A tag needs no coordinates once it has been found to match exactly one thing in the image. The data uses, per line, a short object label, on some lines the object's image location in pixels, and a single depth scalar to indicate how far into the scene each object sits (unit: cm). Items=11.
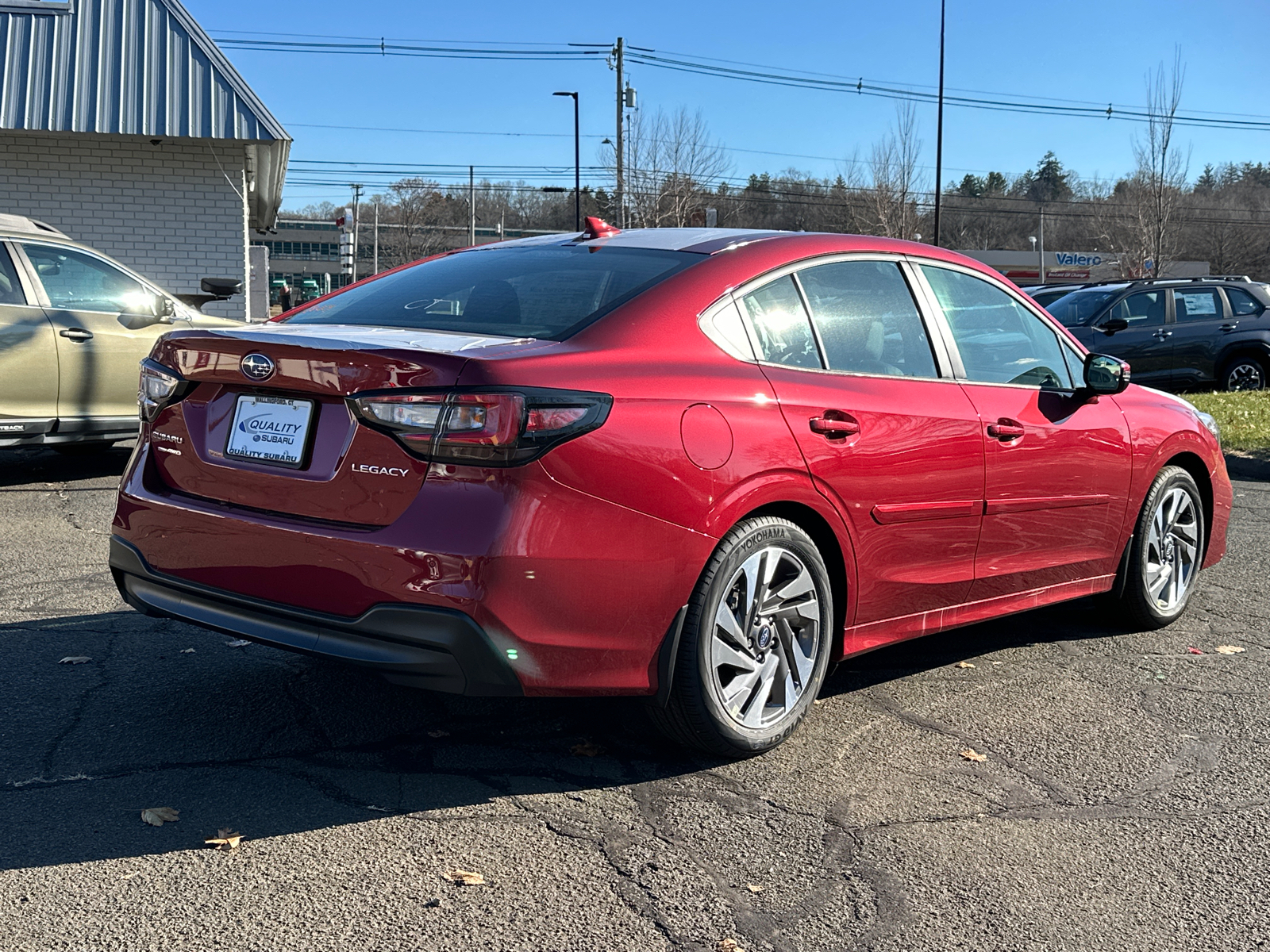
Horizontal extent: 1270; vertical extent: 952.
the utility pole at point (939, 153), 3528
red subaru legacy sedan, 313
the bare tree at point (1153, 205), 3111
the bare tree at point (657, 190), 4116
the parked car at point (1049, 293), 1852
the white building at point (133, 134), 1411
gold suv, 837
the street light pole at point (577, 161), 5215
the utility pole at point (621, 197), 4009
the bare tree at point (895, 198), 4206
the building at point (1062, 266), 7725
